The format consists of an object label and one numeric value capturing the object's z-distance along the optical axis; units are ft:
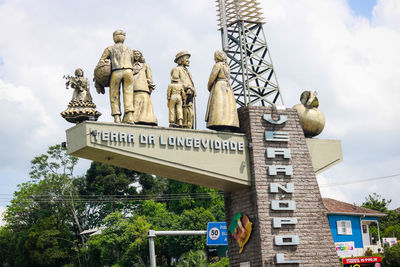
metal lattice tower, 86.33
